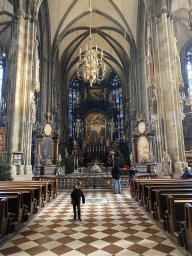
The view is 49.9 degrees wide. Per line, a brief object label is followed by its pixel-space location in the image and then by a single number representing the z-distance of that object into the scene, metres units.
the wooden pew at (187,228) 2.86
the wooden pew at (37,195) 5.18
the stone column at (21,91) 11.38
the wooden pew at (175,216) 3.42
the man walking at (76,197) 5.00
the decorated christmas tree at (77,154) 25.88
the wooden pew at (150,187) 5.12
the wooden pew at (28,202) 4.87
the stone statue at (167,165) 10.91
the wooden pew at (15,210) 3.94
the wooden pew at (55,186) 8.55
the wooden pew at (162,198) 4.23
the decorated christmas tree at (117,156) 21.45
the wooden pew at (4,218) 3.38
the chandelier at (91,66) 10.75
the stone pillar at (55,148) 19.12
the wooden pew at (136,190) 6.92
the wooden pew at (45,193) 6.64
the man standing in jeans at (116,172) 9.32
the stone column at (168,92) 11.34
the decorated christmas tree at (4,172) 9.31
